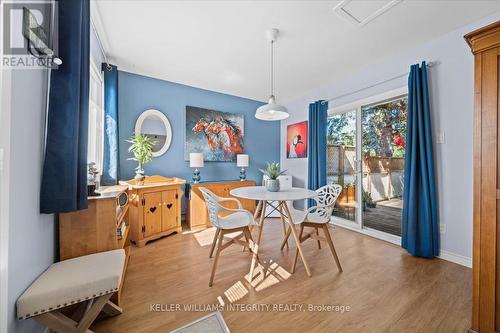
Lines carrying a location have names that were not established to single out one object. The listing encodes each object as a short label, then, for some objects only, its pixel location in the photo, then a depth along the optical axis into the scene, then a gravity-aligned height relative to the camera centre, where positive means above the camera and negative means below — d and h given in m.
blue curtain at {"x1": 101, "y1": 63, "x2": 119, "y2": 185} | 2.73 +0.47
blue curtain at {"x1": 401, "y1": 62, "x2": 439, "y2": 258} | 2.29 -0.12
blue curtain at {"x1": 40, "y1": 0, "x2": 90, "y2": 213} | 1.16 +0.23
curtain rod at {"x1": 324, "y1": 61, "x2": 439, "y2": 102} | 2.36 +1.24
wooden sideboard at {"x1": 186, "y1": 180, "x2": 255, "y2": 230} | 3.29 -0.66
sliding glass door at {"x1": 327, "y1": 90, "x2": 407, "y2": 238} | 2.88 +0.10
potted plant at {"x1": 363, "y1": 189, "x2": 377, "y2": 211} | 3.25 -0.55
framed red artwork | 4.24 +0.60
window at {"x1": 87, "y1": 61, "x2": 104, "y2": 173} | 2.48 +0.64
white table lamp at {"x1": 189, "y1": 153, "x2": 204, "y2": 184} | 3.40 +0.10
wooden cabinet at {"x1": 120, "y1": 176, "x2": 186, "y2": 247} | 2.65 -0.62
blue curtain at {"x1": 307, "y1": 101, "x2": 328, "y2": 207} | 3.62 +0.42
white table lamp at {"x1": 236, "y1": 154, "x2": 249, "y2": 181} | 4.00 +0.13
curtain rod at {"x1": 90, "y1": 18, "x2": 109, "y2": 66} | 2.14 +1.53
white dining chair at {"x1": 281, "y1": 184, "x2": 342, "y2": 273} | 2.07 -0.56
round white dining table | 1.92 -0.31
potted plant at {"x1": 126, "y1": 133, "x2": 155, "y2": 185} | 2.85 +0.21
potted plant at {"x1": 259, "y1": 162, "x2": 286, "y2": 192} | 2.36 -0.16
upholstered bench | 0.94 -0.64
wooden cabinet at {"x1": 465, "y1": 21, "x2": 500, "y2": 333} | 1.14 -0.07
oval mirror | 3.28 +0.64
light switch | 2.30 +0.35
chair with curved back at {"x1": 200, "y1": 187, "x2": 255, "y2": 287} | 1.88 -0.59
